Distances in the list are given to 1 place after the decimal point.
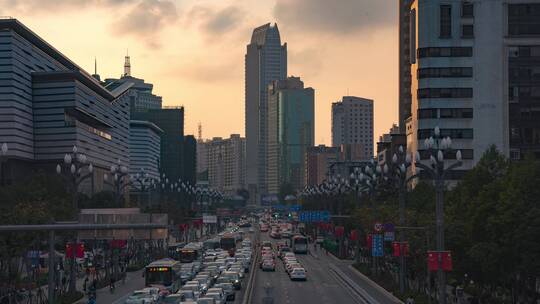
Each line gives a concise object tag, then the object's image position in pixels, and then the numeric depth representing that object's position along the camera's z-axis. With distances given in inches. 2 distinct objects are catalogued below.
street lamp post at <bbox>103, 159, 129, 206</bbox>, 3422.7
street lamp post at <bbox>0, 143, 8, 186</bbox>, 2426.2
